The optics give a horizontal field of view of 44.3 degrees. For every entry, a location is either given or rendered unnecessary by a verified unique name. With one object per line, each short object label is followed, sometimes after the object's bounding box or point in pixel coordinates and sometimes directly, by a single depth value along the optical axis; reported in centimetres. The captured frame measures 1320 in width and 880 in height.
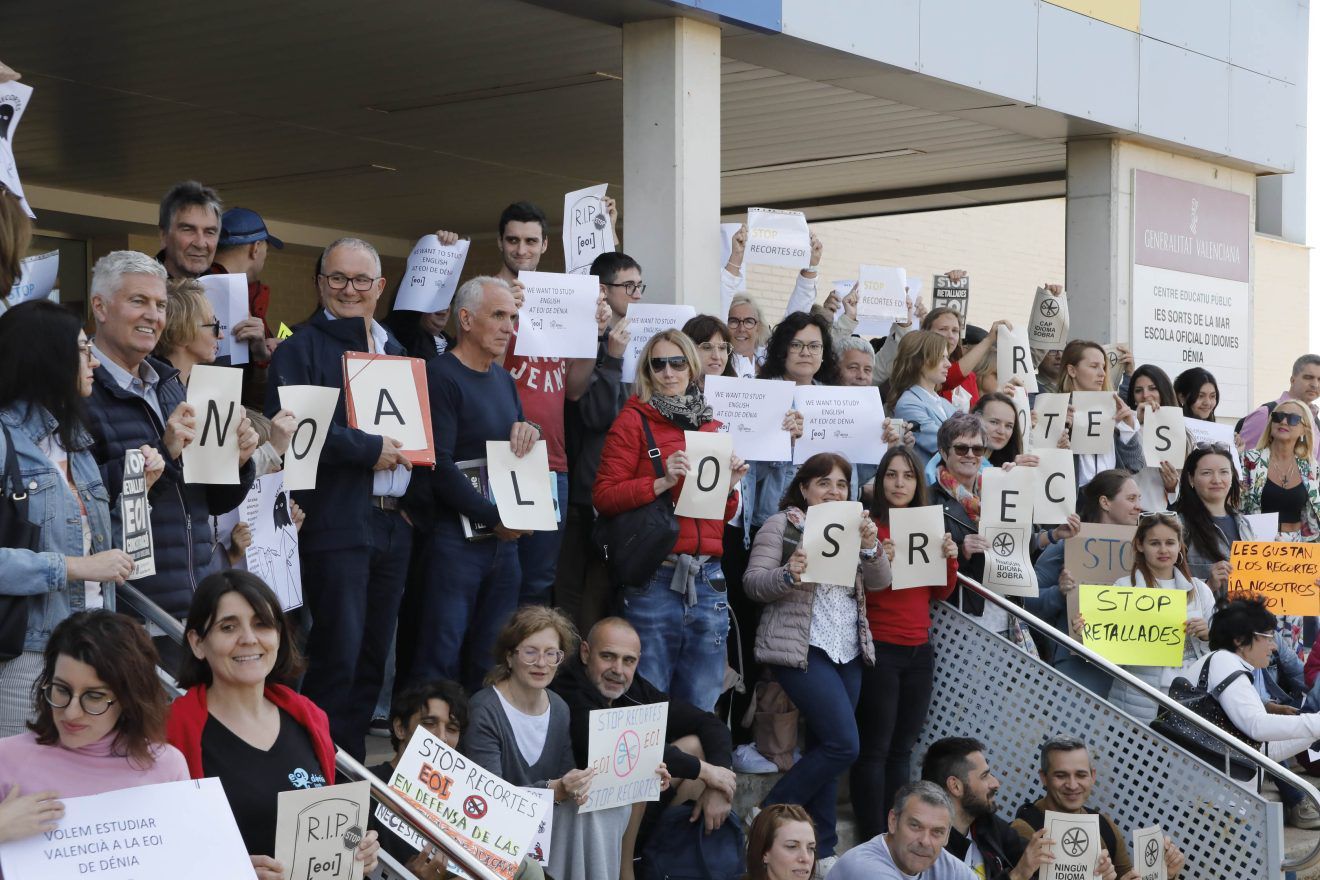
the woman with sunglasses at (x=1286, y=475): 917
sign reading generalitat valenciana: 1189
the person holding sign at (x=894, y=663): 701
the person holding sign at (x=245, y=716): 418
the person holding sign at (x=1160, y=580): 761
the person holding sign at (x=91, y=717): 376
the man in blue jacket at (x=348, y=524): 571
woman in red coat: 652
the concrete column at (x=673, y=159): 838
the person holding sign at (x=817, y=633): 670
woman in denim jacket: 420
